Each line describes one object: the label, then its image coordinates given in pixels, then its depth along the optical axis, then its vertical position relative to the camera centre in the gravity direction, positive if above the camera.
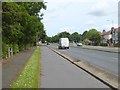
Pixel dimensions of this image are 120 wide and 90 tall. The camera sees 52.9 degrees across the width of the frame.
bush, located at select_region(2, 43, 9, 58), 9.91 -0.61
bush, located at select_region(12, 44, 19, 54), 14.41 -0.70
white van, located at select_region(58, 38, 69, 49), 27.48 -0.17
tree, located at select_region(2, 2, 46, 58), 8.51 +1.74
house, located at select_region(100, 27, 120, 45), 51.35 +2.97
